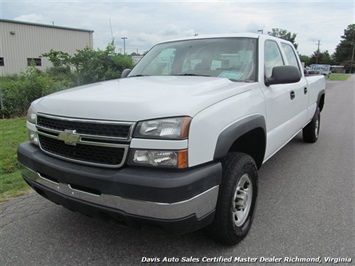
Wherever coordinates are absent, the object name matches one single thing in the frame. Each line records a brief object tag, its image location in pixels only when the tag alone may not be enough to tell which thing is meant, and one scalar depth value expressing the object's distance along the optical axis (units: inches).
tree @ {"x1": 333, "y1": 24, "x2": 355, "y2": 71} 4247.0
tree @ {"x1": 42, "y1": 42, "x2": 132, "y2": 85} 466.0
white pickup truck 83.3
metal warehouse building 1211.9
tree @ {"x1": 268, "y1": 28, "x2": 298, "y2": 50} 2559.3
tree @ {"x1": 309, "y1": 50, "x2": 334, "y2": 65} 3656.0
